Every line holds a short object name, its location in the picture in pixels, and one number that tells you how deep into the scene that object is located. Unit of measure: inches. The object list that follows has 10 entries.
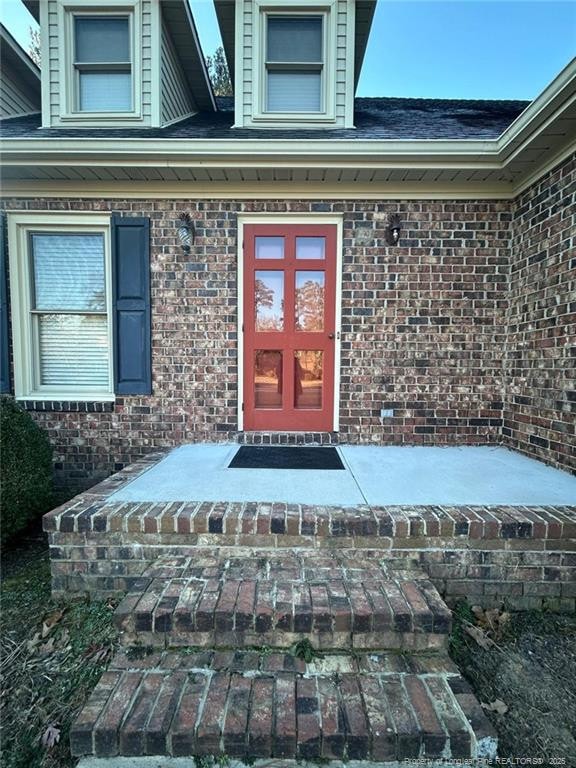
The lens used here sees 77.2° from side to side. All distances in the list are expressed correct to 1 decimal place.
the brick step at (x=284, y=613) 59.2
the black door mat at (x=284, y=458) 110.0
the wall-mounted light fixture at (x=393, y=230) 126.3
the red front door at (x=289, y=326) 132.2
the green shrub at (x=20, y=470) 97.7
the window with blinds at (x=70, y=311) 135.1
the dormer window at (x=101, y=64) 139.9
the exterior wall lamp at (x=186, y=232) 126.5
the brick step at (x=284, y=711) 46.3
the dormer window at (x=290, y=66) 139.9
